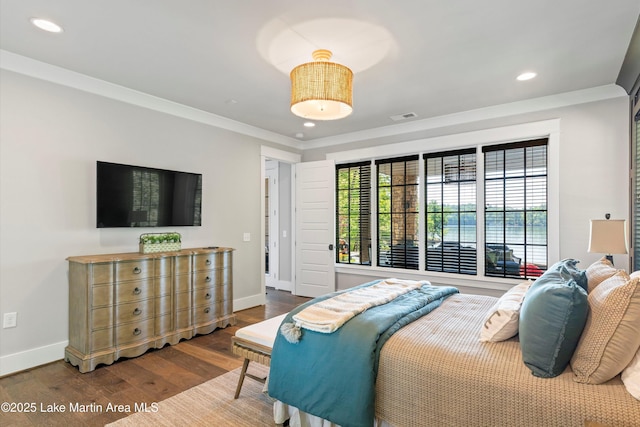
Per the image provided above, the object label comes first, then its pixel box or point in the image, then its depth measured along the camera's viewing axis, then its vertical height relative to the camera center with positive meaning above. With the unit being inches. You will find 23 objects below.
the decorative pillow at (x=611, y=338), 53.5 -19.2
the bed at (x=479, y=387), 52.1 -28.7
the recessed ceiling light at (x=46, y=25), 91.9 +53.4
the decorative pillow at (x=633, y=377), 50.9 -24.7
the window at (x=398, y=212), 186.9 +3.3
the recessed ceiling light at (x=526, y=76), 123.1 +53.0
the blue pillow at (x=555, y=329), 56.7 -18.9
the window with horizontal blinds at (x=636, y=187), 115.6 +11.1
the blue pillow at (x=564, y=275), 67.9 -12.0
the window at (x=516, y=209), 151.4 +4.4
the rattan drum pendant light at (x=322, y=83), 91.7 +37.1
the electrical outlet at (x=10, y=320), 111.7 -34.7
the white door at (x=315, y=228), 210.1 -6.8
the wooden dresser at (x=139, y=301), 116.1 -33.2
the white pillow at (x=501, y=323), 69.4 -21.9
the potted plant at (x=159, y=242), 138.1 -10.7
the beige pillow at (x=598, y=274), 73.1 -12.4
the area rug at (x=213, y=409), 85.7 -52.0
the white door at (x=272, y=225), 249.8 -5.8
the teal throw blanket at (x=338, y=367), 67.6 -32.5
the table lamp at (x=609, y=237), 110.5 -6.0
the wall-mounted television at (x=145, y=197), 131.1 +8.6
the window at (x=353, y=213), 205.0 +2.9
